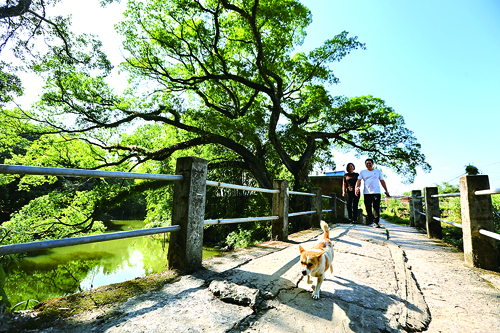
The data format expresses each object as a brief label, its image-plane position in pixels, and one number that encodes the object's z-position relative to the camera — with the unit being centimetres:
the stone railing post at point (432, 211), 520
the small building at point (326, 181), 1717
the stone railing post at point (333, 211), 930
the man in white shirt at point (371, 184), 607
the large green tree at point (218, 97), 936
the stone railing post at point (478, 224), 286
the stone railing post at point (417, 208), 691
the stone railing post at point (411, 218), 896
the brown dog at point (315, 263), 183
